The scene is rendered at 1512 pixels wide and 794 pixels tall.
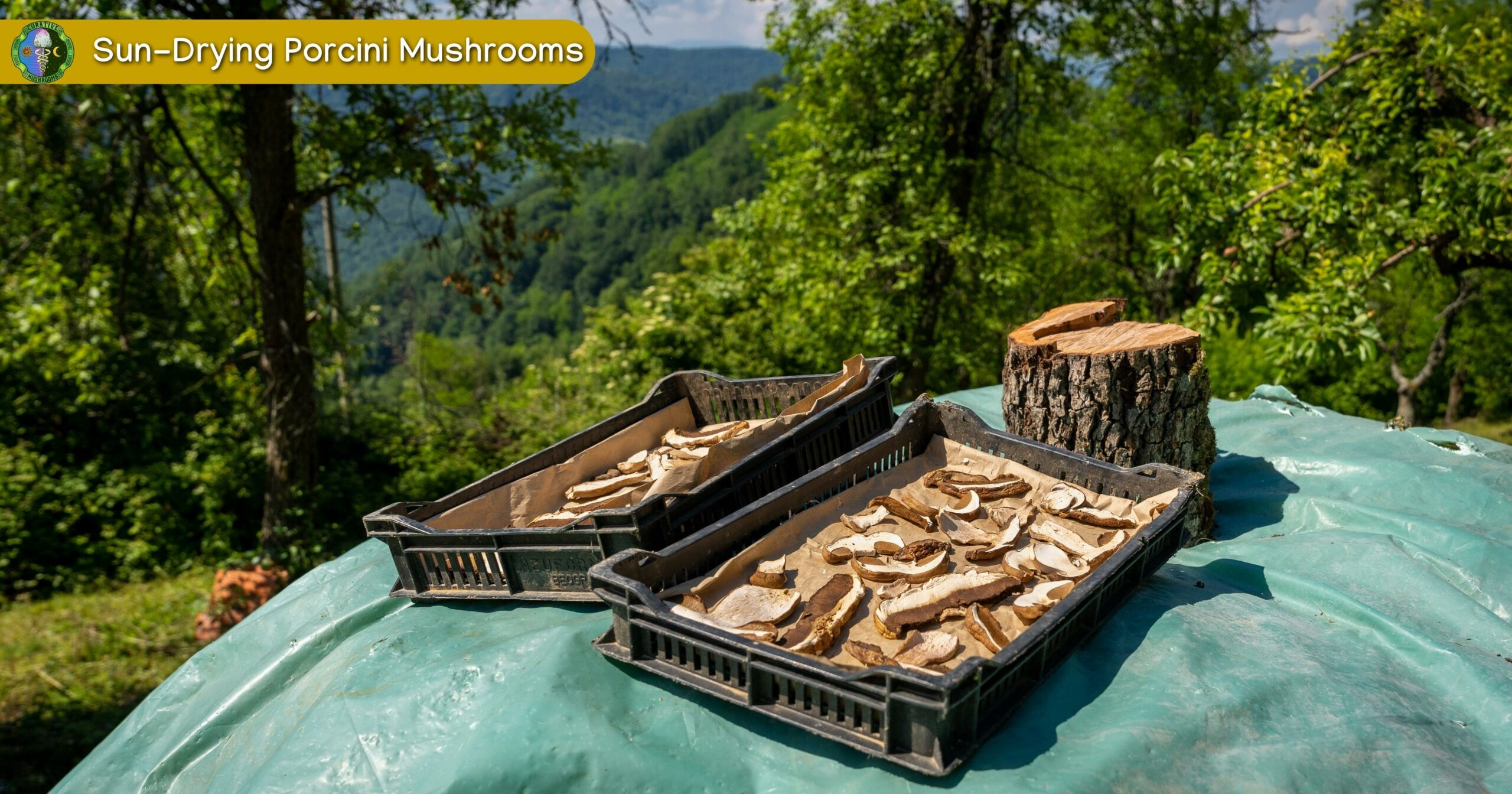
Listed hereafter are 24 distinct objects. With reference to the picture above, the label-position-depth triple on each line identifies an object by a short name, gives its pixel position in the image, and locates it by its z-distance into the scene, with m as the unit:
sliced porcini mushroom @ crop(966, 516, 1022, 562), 2.44
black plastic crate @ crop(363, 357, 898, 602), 2.39
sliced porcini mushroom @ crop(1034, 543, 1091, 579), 2.29
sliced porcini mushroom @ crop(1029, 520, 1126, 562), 2.37
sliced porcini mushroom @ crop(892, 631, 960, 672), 1.99
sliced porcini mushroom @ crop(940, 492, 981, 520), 2.67
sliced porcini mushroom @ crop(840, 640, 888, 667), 1.99
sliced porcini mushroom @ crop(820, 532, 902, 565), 2.47
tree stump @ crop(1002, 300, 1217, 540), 3.07
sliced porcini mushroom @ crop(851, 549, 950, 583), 2.35
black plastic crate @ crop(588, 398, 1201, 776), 1.70
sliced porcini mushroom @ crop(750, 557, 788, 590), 2.33
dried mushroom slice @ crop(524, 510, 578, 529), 2.82
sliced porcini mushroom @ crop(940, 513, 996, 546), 2.53
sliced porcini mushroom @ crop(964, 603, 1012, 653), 2.02
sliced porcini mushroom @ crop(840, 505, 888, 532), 2.62
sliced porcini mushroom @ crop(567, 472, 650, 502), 3.03
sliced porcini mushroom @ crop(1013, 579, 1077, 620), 2.12
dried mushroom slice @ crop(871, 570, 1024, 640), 2.14
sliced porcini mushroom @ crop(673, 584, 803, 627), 2.17
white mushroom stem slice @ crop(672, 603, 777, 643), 2.06
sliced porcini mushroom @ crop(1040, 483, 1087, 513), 2.64
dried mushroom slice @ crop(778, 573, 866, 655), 2.08
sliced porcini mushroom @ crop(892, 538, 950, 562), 2.44
